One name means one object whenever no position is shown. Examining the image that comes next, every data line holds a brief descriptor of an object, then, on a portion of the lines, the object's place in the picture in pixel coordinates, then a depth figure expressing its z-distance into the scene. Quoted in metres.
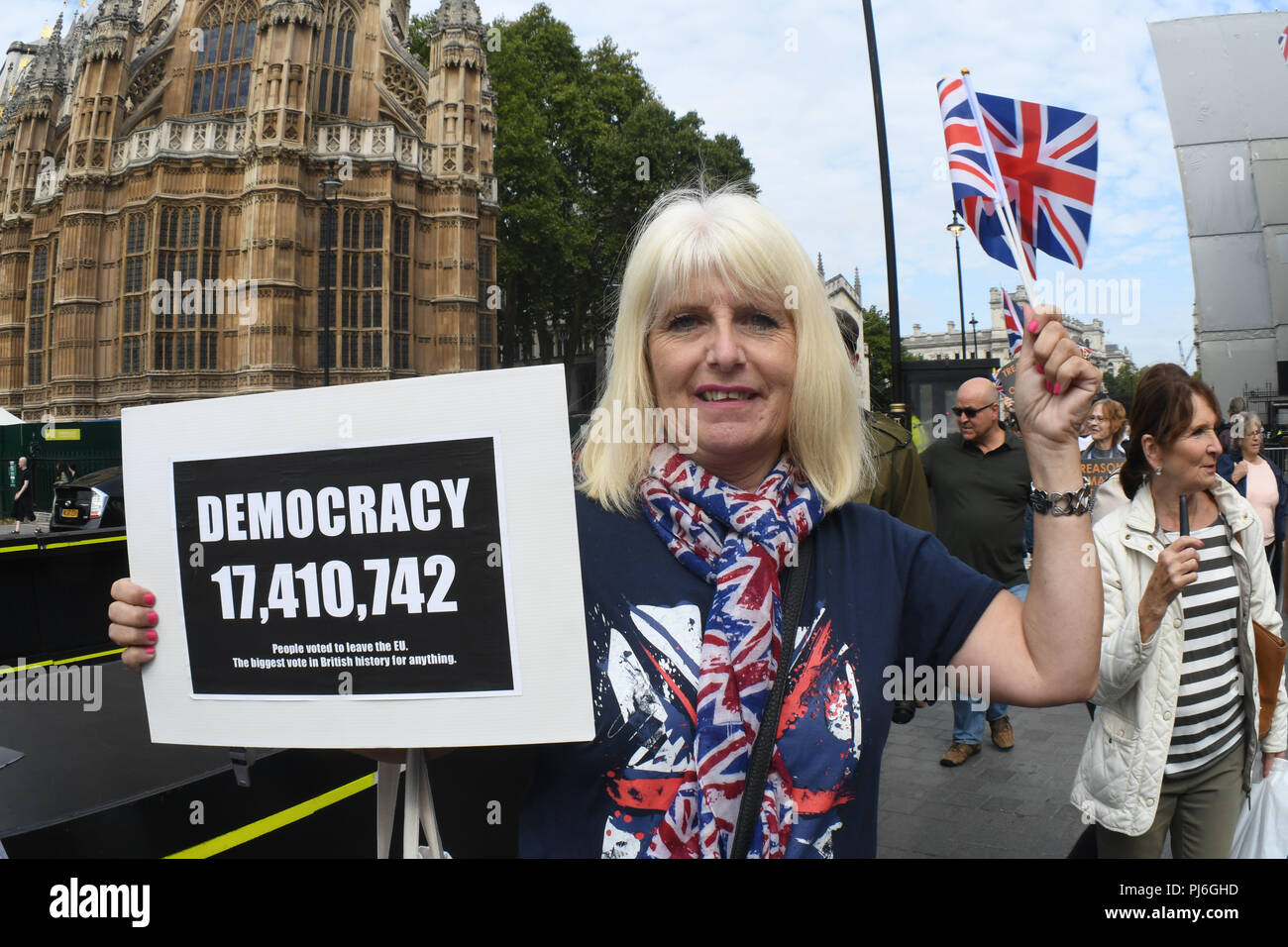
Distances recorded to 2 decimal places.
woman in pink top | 6.46
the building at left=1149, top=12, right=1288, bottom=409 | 24.70
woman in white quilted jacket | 2.60
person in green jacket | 4.85
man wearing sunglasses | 5.43
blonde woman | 1.42
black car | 12.43
